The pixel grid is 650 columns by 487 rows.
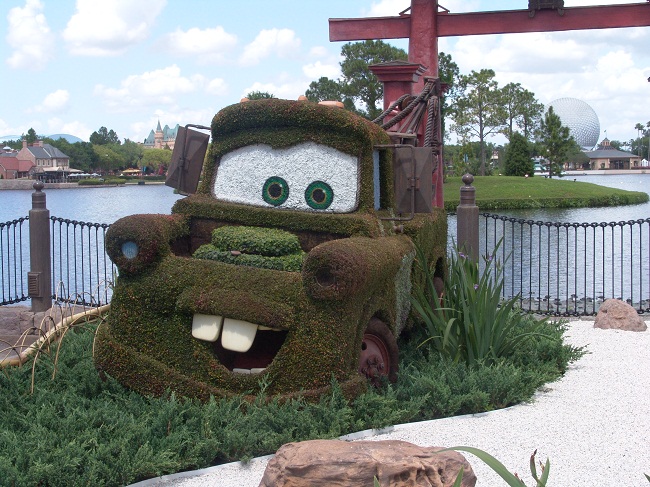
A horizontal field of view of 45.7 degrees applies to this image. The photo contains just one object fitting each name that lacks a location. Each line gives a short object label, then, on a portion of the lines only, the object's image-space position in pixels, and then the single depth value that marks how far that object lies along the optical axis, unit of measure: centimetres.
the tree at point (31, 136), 8764
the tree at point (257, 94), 4101
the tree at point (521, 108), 5061
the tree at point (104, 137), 9469
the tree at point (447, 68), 3935
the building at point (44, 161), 6286
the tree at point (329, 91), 3834
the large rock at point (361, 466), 288
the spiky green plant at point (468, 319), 584
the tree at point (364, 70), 3731
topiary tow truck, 454
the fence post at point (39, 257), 970
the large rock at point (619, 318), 828
